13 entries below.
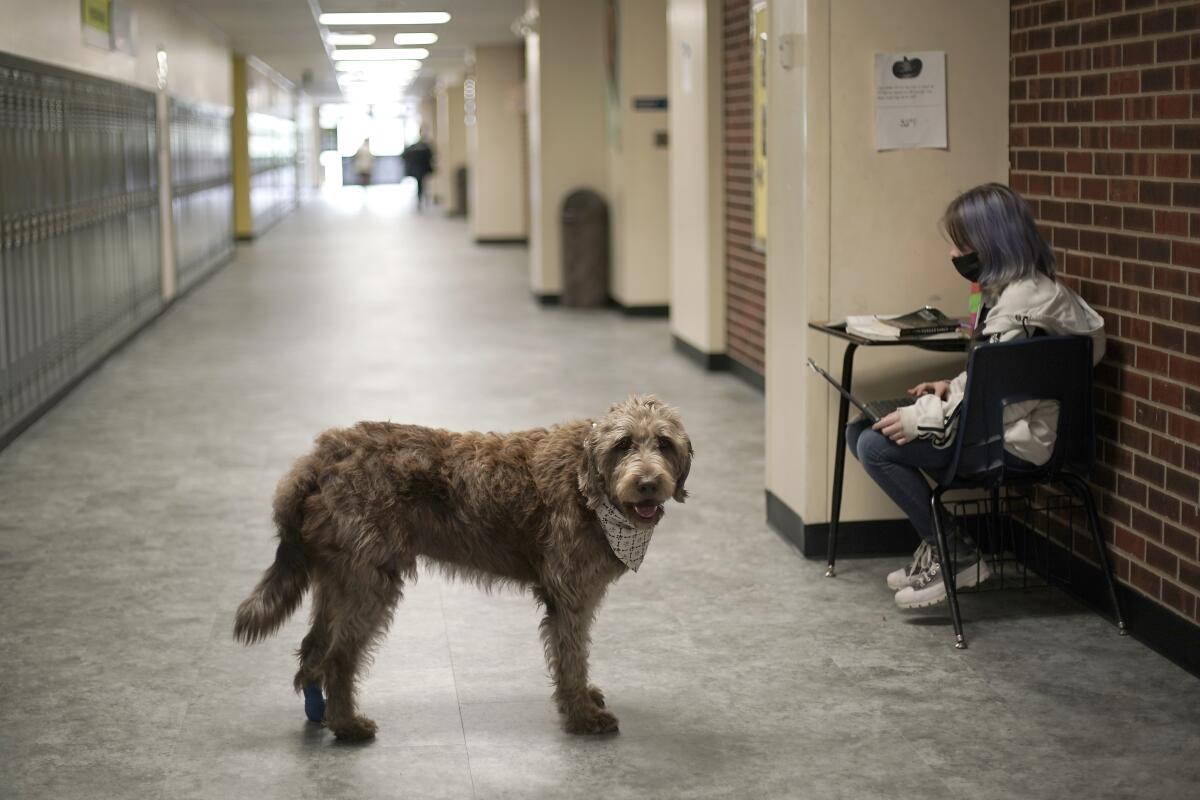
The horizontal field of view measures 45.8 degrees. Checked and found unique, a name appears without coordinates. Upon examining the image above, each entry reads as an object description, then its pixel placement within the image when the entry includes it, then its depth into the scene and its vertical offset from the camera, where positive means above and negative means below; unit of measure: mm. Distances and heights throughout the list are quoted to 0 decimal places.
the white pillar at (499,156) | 19938 +1157
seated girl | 3832 -242
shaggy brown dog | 3100 -641
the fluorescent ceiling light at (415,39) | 19578 +2826
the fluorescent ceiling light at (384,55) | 22484 +3073
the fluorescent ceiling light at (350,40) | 19688 +2864
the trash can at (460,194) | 27203 +878
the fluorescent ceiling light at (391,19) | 16328 +2620
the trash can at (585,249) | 12086 -100
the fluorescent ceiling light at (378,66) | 26297 +3305
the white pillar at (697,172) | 8609 +398
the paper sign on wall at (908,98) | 4520 +422
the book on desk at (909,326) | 4172 -280
